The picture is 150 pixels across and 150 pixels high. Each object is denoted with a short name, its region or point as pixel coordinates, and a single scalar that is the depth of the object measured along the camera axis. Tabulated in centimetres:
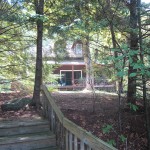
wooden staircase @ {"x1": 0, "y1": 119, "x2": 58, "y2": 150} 541
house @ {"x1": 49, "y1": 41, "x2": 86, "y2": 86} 2780
